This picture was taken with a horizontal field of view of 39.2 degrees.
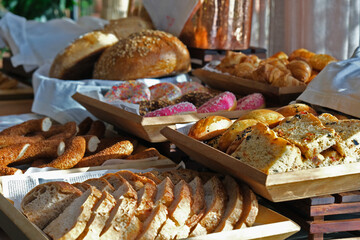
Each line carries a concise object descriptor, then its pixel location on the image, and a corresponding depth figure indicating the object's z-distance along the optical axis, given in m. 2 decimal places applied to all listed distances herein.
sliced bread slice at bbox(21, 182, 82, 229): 1.18
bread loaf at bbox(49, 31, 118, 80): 2.54
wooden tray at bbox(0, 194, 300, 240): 1.09
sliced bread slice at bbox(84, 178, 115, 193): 1.27
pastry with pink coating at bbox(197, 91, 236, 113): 1.81
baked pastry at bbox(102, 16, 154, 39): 2.83
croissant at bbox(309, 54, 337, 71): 2.12
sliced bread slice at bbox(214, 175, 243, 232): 1.16
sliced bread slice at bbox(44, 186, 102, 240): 1.09
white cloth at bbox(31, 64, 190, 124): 2.31
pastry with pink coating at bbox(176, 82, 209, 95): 2.14
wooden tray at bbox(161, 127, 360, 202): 1.15
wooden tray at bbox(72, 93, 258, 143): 1.66
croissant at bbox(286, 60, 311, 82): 2.02
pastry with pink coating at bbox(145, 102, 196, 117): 1.74
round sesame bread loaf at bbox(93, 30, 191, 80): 2.36
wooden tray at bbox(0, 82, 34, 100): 2.93
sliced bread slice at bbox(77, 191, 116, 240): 1.08
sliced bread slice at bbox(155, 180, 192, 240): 1.12
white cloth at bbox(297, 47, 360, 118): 1.61
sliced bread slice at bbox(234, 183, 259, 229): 1.18
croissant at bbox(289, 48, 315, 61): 2.29
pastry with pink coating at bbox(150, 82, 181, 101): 2.02
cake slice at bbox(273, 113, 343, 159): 1.23
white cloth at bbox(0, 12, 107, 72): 3.22
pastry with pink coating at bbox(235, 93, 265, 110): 1.87
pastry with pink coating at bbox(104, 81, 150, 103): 2.02
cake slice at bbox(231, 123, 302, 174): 1.19
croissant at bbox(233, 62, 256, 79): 2.14
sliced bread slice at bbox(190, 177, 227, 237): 1.17
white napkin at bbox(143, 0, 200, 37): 2.65
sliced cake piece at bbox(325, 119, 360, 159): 1.26
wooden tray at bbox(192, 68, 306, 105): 1.92
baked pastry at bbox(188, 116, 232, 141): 1.49
